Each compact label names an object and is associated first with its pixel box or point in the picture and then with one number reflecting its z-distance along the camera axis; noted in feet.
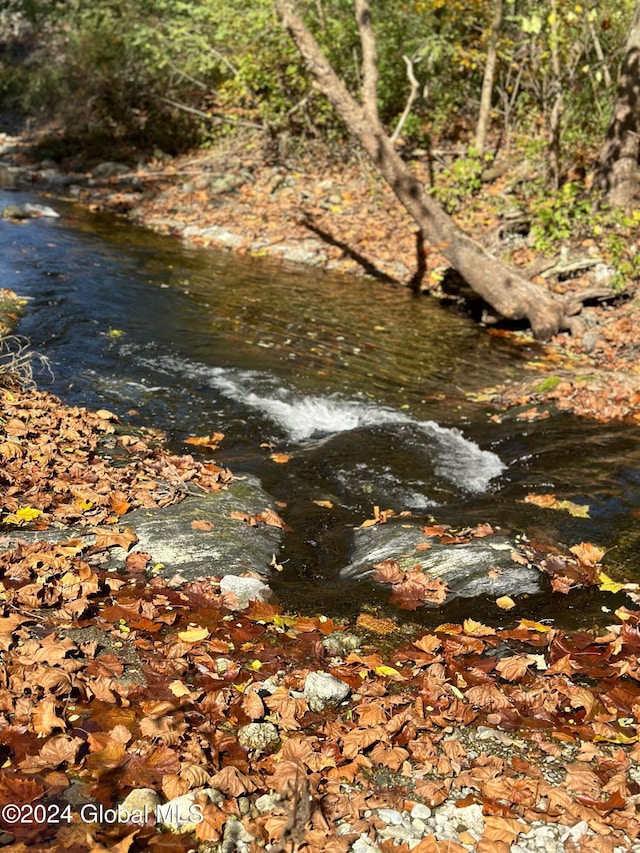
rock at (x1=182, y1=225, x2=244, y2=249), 49.34
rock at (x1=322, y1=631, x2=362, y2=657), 11.75
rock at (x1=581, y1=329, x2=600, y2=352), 33.40
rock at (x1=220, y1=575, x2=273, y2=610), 13.08
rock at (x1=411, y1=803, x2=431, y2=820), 8.68
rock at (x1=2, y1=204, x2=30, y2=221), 46.60
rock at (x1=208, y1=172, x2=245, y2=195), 56.39
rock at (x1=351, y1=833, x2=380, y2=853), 8.15
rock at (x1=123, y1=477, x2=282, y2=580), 13.97
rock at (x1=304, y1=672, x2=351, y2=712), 10.39
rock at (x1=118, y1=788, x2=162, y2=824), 8.25
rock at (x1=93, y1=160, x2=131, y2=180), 63.31
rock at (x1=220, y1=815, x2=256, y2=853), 8.12
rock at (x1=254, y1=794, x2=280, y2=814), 8.55
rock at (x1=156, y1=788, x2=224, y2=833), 8.25
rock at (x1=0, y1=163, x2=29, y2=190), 59.60
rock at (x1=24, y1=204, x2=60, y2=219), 48.96
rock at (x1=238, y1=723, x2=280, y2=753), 9.51
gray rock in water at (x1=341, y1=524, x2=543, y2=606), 13.93
